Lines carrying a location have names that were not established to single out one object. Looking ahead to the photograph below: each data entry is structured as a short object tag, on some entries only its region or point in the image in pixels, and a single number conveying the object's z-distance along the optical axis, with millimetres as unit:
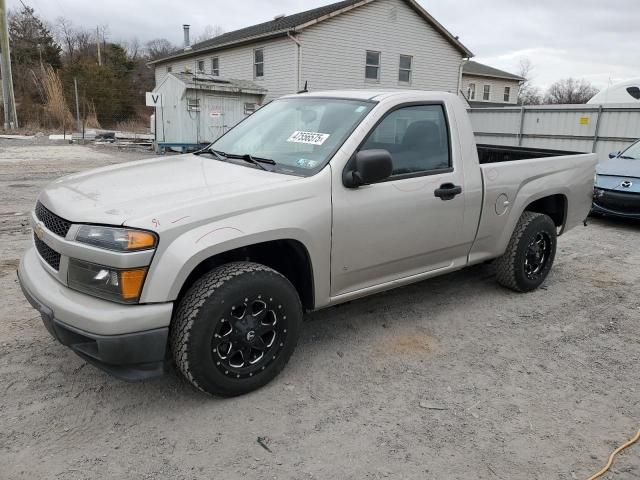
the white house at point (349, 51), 21152
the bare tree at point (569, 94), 63694
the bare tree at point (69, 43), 54969
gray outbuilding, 18844
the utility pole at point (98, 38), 53362
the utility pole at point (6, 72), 25148
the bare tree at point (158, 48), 65462
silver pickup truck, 2627
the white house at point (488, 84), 37031
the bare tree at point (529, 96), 63800
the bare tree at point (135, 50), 63941
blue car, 8094
